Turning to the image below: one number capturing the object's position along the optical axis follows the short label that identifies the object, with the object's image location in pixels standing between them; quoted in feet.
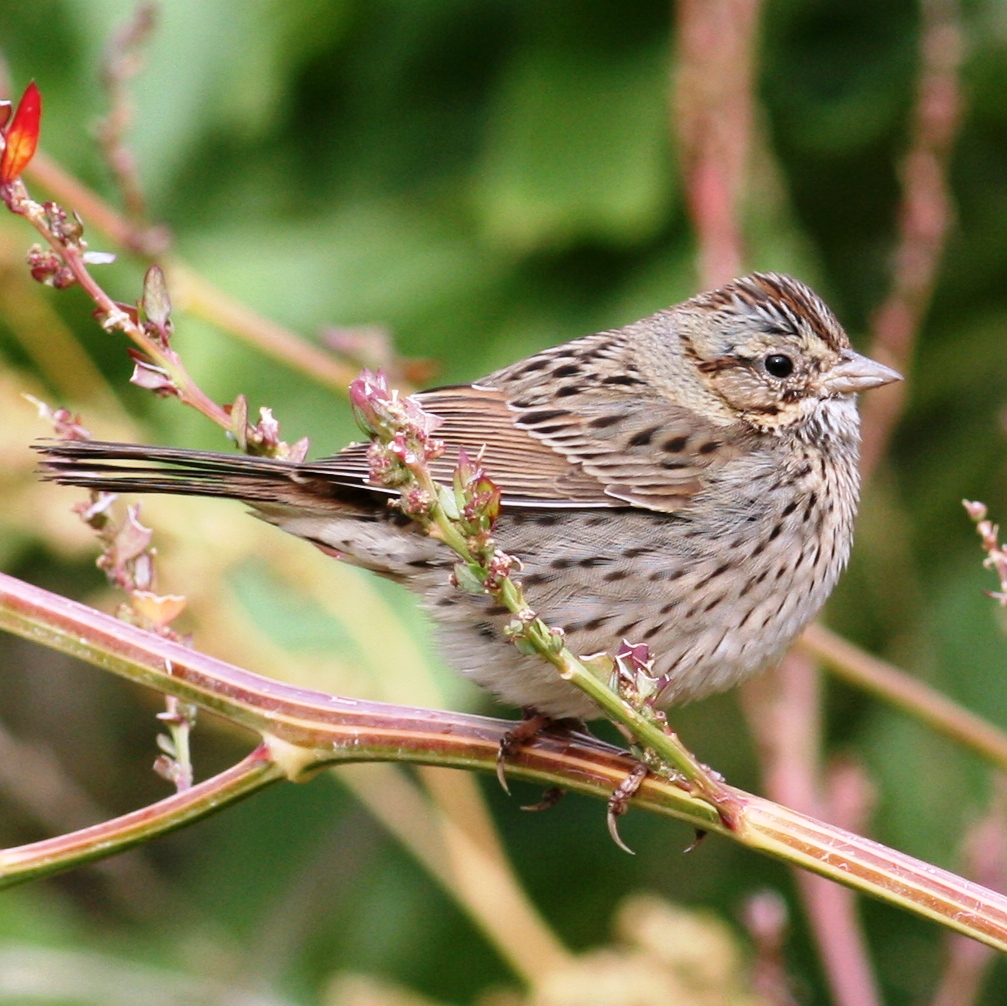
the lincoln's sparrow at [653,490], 16.14
